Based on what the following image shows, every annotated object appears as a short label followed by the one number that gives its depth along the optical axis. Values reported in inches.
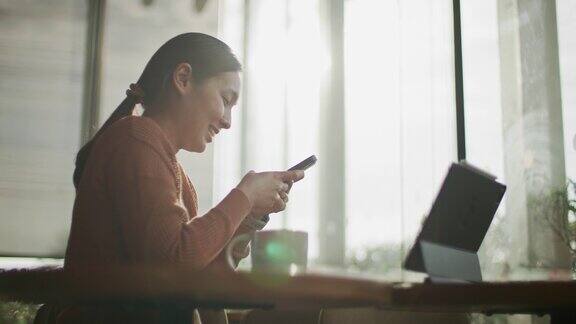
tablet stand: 31.5
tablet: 33.3
